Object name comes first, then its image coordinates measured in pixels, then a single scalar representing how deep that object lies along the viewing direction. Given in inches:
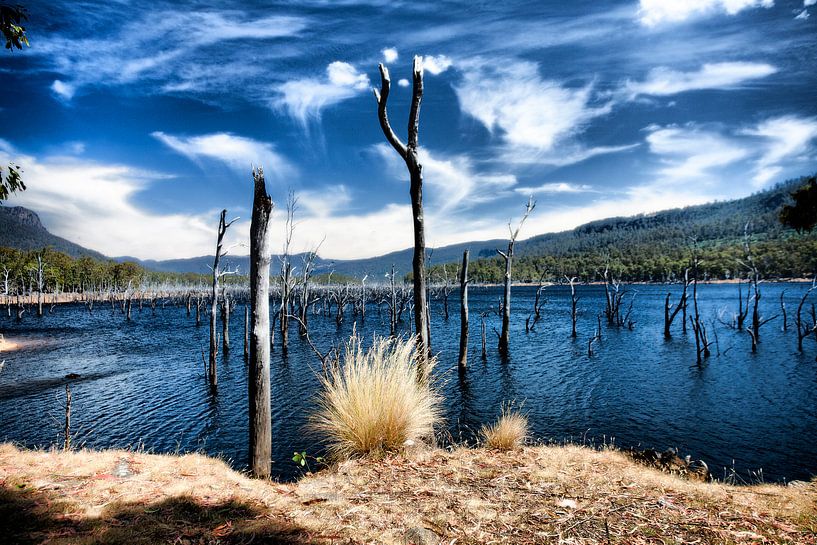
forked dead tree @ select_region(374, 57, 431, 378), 271.7
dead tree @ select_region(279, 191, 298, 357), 981.9
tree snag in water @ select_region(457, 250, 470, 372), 772.6
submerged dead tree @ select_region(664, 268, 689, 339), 1269.6
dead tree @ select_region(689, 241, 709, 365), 869.8
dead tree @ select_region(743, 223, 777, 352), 973.1
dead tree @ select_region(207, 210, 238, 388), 694.1
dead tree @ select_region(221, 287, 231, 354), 1045.2
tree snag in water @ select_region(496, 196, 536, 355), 938.1
